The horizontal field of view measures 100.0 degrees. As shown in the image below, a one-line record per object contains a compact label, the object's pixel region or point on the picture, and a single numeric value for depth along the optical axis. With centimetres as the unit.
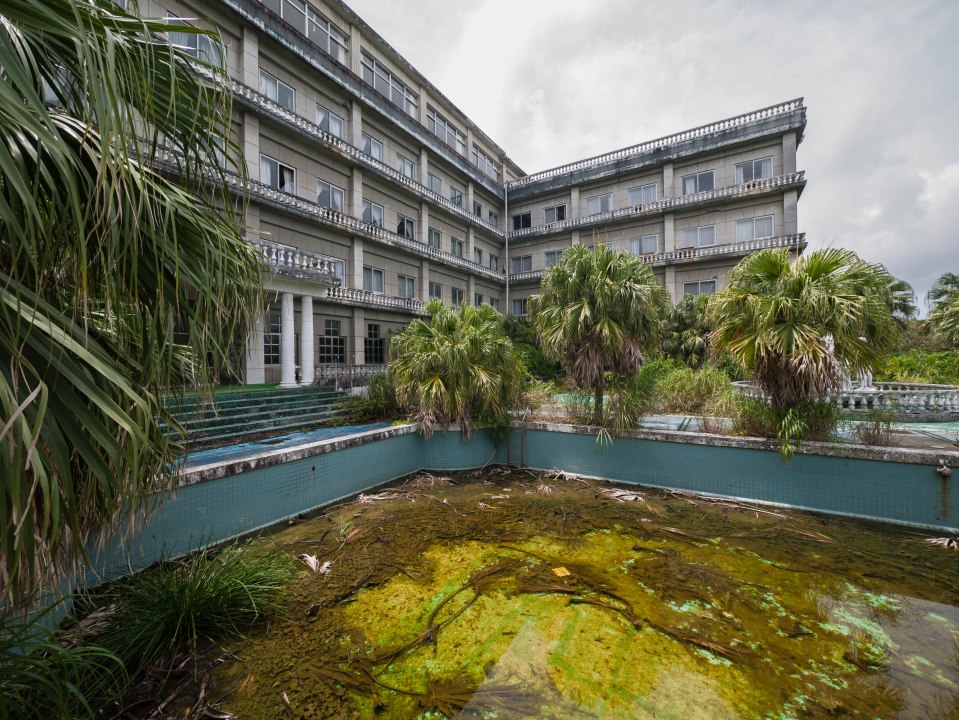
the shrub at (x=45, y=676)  206
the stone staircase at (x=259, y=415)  771
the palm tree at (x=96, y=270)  140
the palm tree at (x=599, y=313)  729
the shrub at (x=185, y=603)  296
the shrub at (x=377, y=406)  974
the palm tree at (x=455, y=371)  781
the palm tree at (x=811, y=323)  570
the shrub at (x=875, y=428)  605
